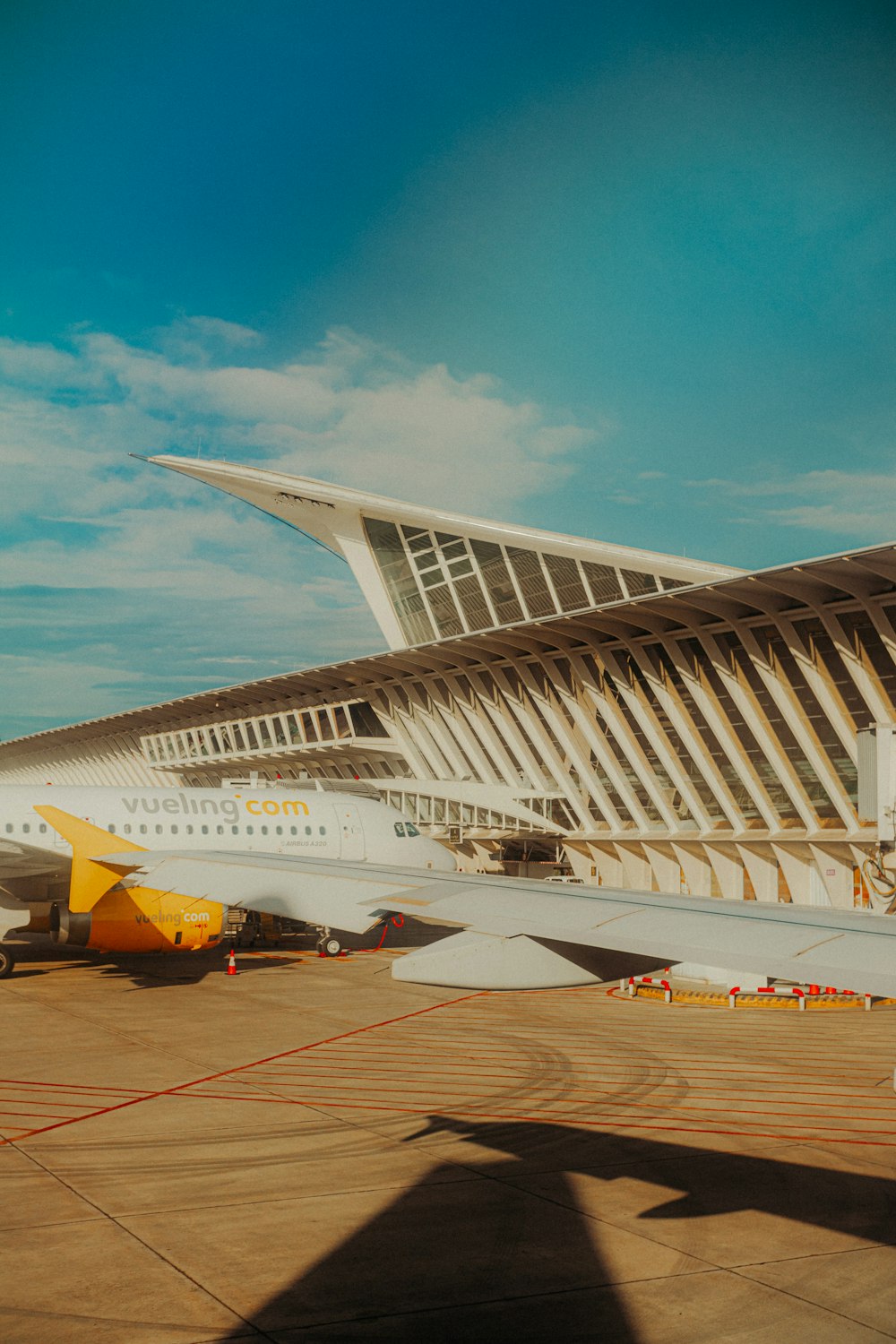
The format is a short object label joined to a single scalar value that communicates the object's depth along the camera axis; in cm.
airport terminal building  3219
